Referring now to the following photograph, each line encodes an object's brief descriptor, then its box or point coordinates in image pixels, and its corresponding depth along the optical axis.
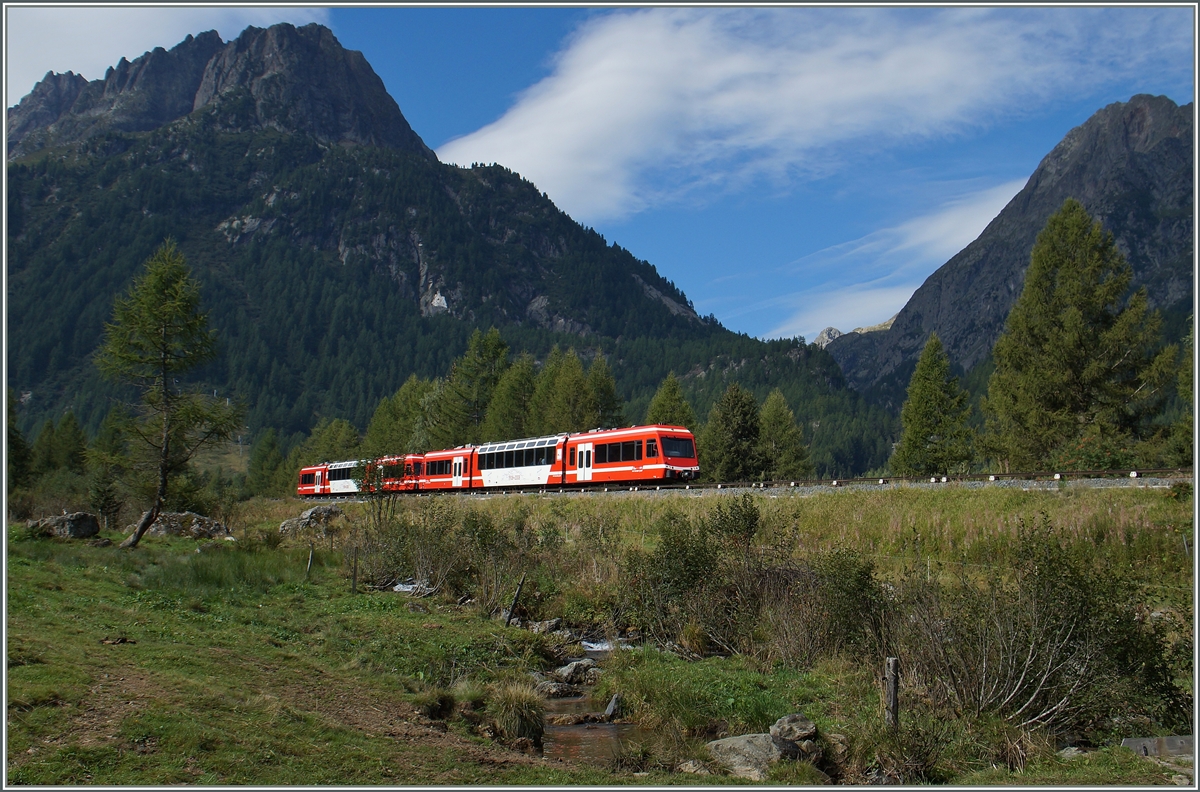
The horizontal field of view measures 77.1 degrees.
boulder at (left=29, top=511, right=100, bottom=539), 23.47
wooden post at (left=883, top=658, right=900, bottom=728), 10.77
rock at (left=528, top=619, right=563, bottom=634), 19.39
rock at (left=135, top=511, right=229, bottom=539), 30.25
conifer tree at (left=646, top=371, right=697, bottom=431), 65.00
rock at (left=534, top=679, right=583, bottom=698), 14.76
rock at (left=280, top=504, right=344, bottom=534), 36.84
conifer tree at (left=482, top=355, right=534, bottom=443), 66.25
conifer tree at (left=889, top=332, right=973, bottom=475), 49.00
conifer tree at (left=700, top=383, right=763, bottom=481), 54.66
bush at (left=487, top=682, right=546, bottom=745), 11.92
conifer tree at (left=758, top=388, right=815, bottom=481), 63.91
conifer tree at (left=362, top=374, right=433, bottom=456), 77.62
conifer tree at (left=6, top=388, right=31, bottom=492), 49.93
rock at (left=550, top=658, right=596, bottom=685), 15.99
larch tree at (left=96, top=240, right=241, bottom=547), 27.95
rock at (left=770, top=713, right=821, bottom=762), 11.05
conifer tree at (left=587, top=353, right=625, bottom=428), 65.06
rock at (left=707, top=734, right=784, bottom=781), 10.45
